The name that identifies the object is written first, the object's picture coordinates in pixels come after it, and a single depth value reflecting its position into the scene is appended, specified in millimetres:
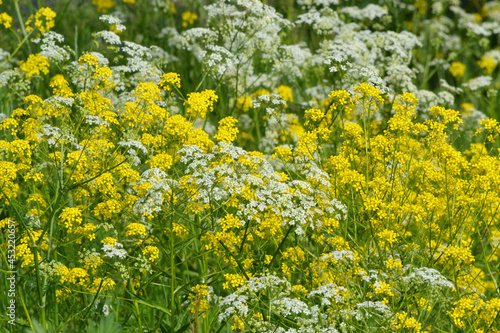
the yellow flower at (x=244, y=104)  12665
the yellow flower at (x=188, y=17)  16297
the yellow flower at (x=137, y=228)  6754
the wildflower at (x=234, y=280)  6652
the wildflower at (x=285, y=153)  8164
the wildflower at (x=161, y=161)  7587
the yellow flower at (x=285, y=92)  13828
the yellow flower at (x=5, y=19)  10093
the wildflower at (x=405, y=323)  6289
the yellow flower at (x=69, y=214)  6879
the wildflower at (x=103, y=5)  17103
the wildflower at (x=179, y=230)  7086
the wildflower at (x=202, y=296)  6707
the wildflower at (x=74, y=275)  6703
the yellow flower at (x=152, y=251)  6949
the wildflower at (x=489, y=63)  17866
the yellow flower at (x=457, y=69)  18000
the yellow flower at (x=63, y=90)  8008
